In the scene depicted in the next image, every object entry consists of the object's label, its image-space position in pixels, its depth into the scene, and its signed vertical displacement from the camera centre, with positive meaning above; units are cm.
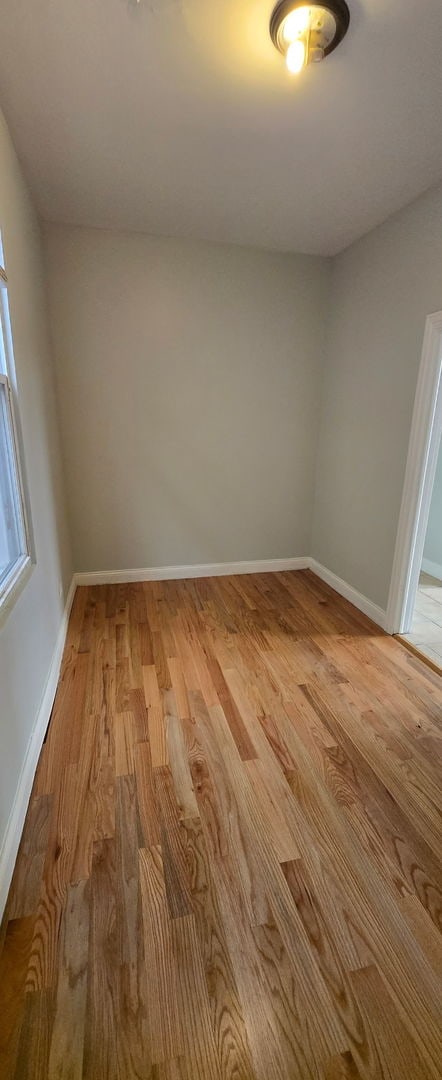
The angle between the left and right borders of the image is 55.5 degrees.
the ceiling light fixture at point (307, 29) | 122 +117
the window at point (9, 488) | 166 -26
